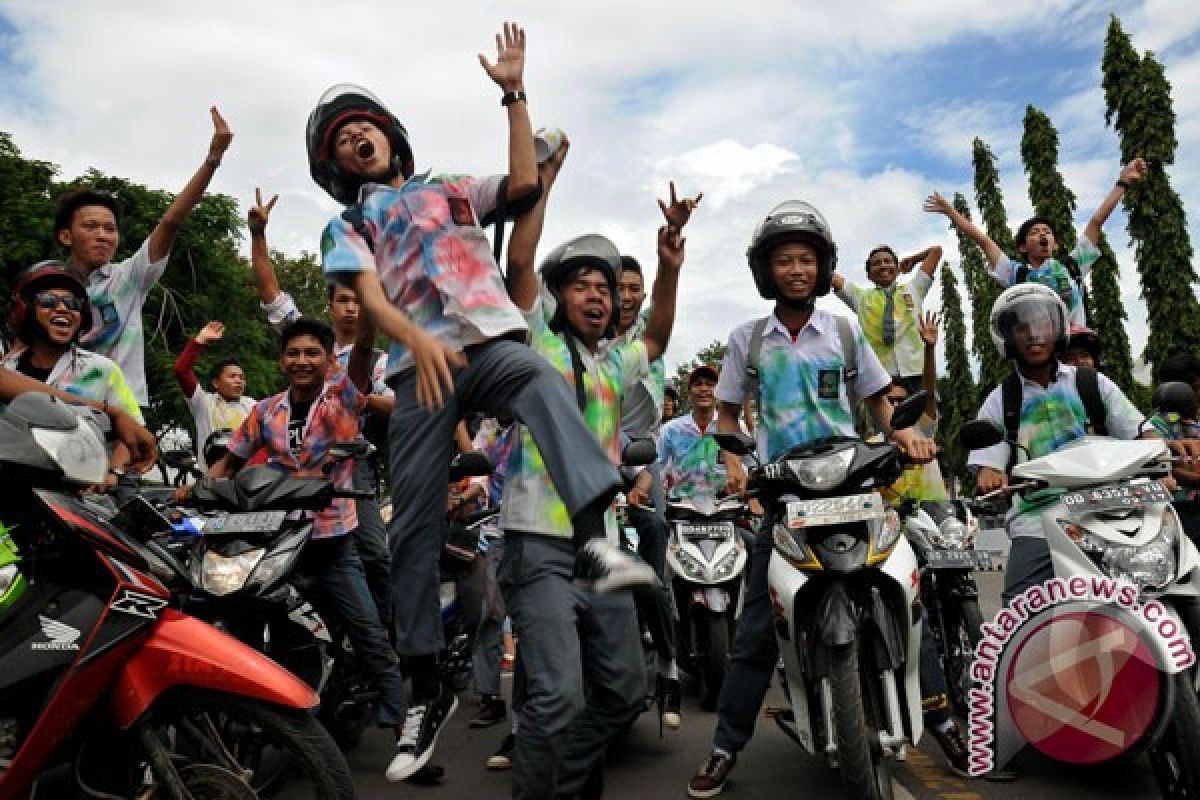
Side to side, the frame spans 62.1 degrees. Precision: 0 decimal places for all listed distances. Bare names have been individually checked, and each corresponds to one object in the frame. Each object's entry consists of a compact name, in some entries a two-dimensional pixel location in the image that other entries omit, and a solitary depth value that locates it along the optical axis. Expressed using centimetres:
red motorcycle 288
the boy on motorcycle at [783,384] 426
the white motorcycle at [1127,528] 353
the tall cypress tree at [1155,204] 2923
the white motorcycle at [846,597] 360
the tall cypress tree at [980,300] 4280
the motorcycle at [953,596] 530
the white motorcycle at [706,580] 587
